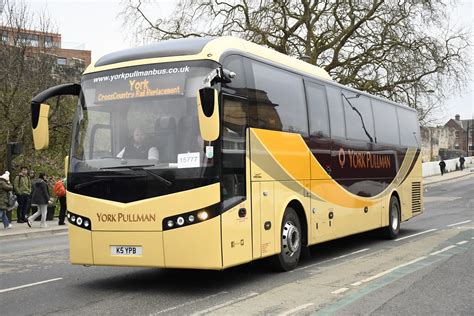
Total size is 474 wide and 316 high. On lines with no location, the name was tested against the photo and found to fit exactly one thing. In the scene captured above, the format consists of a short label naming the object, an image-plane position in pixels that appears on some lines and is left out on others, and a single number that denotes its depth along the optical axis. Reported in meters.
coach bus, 7.45
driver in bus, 7.66
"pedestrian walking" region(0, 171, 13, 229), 17.22
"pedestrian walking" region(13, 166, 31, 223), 19.02
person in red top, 19.08
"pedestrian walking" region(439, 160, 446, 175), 58.60
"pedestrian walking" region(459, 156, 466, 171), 70.99
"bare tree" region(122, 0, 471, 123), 32.72
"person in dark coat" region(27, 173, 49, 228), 18.19
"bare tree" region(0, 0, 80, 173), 23.89
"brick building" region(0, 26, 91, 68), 25.12
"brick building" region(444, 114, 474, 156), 133.62
